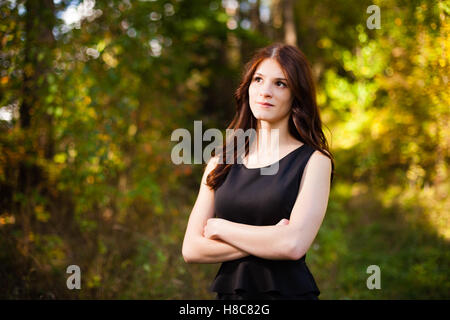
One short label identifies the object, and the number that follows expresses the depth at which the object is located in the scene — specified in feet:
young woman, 6.36
